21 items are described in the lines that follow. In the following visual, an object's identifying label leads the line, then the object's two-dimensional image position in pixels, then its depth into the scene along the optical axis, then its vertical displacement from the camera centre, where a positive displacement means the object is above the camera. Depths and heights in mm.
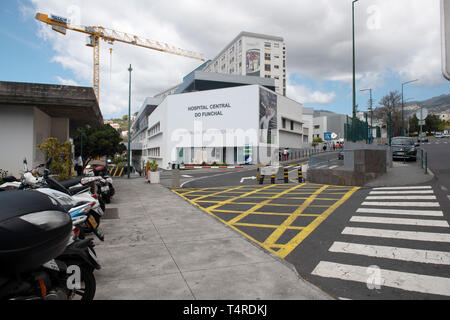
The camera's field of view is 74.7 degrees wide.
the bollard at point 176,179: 15812 -1164
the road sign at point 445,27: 2723 +1224
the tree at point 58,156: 10875 +91
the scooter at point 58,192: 4266 -490
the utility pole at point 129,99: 24984 +5005
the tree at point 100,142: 54156 +3039
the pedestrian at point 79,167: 18172 -540
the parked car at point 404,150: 21219 +505
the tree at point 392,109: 49931 +8561
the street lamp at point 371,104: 43244 +8011
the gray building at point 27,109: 10812 +1968
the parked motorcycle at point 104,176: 9719 -638
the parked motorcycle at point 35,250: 2441 -803
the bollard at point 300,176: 16453 -1068
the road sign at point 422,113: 26214 +3925
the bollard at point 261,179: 16406 -1198
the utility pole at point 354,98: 16409 +3453
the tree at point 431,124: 91088 +10214
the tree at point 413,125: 87088 +9569
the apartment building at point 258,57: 75994 +26891
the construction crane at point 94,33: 82125 +37904
